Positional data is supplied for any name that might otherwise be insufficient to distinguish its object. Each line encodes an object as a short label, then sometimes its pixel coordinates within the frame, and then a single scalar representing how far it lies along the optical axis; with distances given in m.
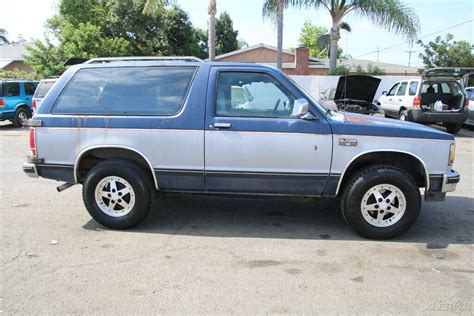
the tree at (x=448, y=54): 24.36
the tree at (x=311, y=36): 58.60
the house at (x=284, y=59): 28.91
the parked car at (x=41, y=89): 14.67
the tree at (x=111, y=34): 24.66
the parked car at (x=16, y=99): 16.30
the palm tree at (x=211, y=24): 16.95
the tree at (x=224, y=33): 42.81
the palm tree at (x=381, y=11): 20.06
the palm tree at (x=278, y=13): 18.59
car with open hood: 12.45
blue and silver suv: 4.69
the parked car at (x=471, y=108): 15.91
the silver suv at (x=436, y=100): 13.57
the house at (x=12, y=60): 43.00
